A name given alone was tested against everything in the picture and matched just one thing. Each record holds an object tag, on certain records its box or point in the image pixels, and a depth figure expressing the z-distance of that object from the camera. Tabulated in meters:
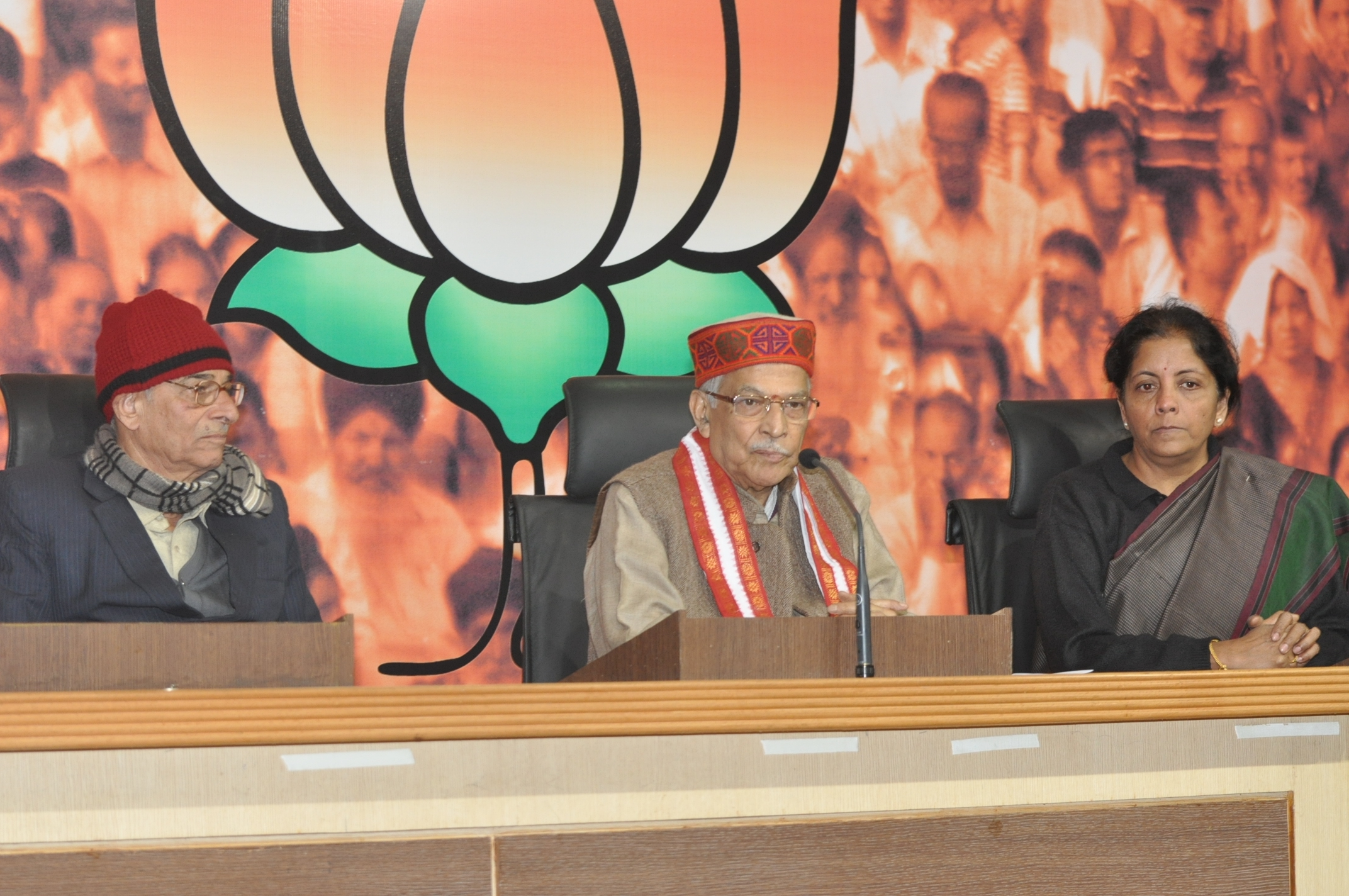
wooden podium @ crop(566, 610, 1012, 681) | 6.20
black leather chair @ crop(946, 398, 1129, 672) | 7.12
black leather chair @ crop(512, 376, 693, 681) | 6.97
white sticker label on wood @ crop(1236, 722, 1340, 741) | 6.22
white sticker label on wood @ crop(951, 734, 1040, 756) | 6.15
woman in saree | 6.93
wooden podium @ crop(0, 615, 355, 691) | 6.13
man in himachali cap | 6.85
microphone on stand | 6.24
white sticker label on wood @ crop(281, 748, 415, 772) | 5.89
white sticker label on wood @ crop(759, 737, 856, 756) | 6.11
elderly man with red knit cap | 6.75
